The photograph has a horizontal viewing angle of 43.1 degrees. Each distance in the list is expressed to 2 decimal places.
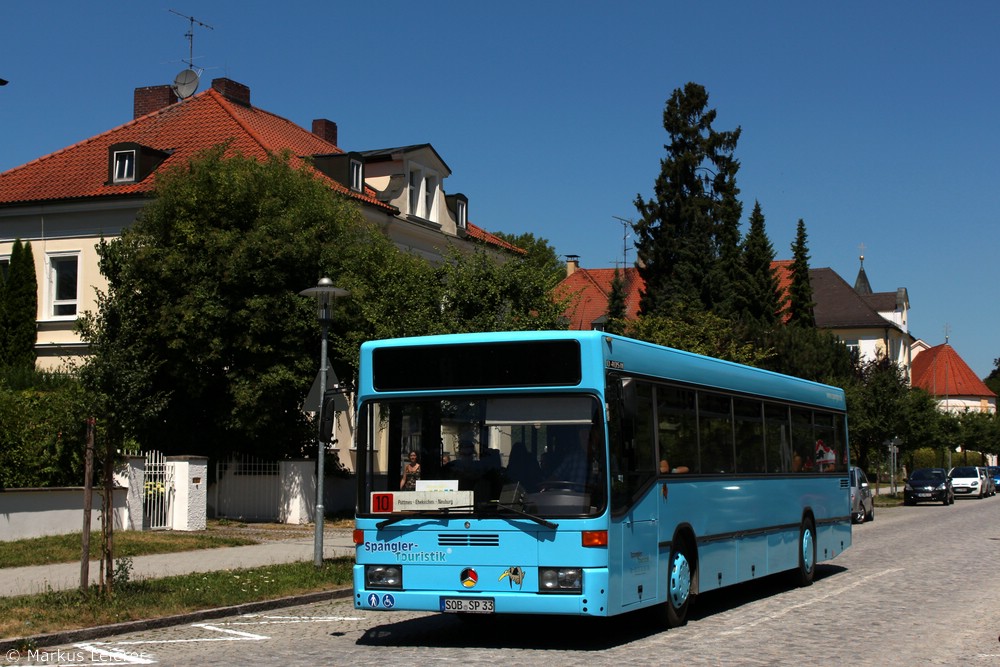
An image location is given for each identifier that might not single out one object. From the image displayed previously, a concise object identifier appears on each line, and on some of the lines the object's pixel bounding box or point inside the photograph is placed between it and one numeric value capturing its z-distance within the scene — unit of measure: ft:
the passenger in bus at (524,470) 36.01
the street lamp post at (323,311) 62.95
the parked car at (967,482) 212.02
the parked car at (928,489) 174.40
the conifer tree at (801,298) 269.34
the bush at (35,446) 74.43
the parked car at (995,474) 248.87
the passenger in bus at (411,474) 37.50
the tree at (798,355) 185.68
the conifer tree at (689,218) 207.21
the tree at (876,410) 177.88
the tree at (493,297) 73.72
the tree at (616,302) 234.17
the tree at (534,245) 254.06
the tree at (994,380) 572.51
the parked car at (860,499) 124.57
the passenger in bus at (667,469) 40.63
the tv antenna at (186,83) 150.10
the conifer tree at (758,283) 234.99
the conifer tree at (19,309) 127.24
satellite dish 150.00
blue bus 35.68
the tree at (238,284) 96.43
